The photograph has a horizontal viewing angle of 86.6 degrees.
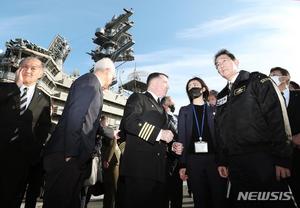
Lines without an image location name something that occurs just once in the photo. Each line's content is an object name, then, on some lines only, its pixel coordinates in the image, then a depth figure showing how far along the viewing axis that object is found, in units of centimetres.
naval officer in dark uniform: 212
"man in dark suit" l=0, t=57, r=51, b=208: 218
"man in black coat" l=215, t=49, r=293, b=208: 164
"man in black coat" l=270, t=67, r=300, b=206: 252
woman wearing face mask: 237
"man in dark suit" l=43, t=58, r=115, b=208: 169
